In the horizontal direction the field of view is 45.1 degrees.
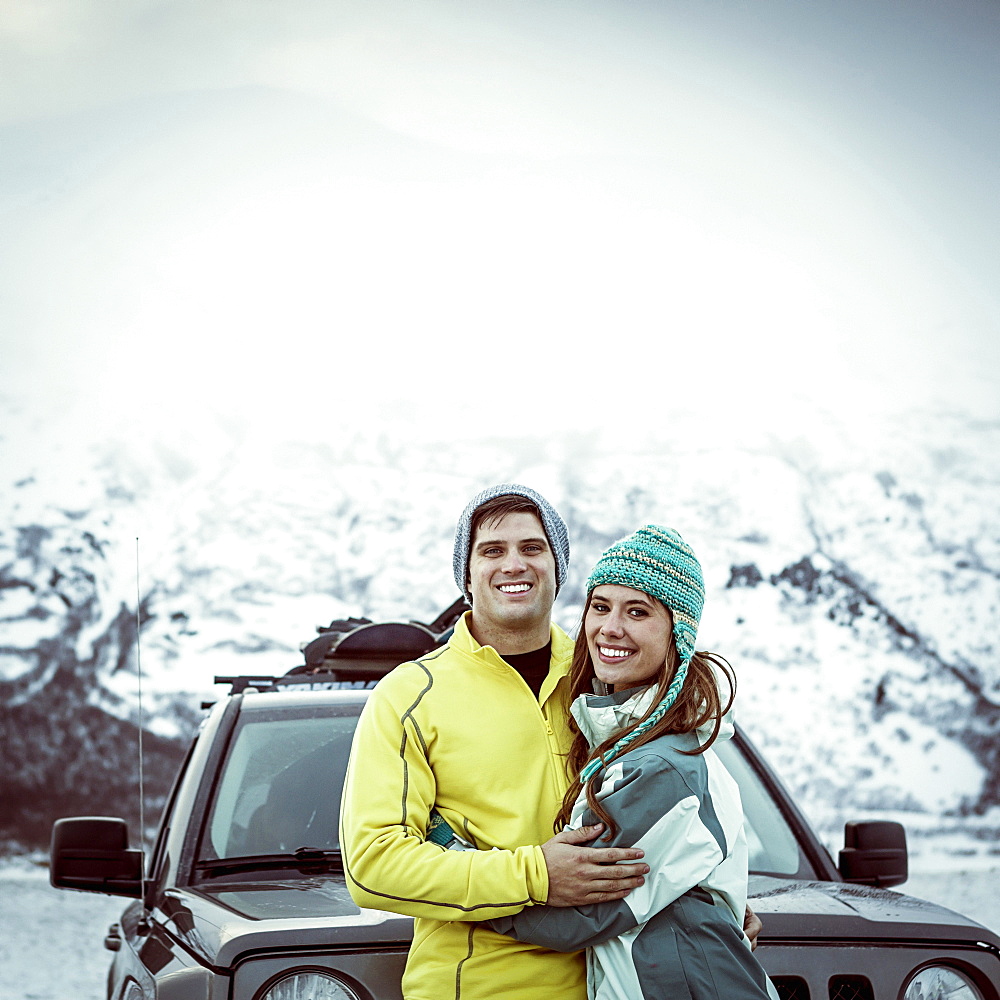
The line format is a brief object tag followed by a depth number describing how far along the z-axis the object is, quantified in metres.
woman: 2.06
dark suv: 2.33
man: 2.10
